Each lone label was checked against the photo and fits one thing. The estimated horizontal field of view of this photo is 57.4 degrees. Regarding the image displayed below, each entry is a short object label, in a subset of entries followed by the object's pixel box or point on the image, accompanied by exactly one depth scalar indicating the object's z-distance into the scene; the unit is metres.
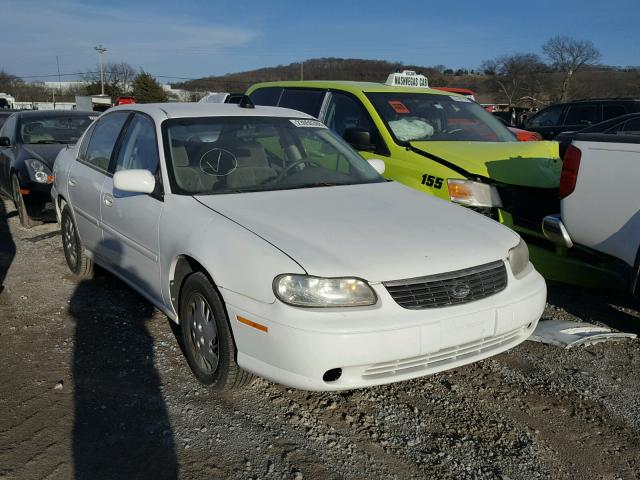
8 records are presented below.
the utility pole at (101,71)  65.02
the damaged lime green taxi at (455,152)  5.05
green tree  56.75
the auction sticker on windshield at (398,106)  6.05
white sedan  2.69
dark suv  12.22
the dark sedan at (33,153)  7.16
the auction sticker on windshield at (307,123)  4.49
